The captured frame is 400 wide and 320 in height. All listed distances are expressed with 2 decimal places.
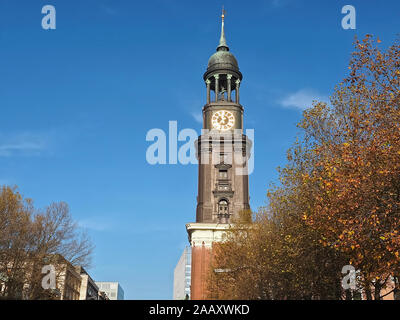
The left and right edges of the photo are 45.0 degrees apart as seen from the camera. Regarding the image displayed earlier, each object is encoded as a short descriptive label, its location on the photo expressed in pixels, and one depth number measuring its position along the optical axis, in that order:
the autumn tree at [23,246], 45.97
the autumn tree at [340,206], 21.59
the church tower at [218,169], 72.44
